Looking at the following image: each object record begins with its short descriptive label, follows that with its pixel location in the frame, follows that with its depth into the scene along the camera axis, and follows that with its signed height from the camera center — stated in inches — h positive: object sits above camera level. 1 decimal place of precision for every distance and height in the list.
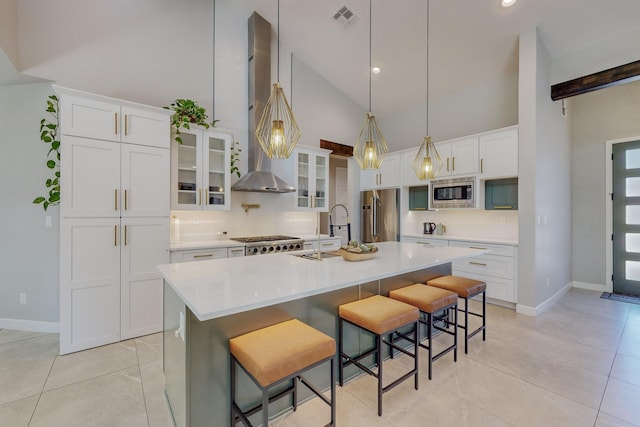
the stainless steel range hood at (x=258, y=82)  169.3 +83.0
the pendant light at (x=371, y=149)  102.6 +25.3
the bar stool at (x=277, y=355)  51.5 -28.0
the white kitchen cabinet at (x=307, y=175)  185.6 +27.1
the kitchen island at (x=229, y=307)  56.9 -23.7
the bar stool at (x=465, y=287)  103.0 -27.7
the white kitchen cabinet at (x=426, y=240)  183.1 -18.2
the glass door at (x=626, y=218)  173.6 -2.1
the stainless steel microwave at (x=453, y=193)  170.2 +13.6
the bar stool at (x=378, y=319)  72.5 -28.9
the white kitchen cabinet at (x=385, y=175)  210.5 +31.1
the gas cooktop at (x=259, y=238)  157.5 -14.8
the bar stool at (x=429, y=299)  88.4 -28.1
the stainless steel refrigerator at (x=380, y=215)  210.8 -0.8
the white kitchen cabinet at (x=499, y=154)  149.3 +34.1
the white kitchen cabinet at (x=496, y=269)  149.0 -31.2
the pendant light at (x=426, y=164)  117.2 +21.8
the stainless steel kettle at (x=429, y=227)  204.7 -9.6
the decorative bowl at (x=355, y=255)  91.7 -13.7
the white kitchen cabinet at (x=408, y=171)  198.4 +31.4
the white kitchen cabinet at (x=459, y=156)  167.6 +36.6
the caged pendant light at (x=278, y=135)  84.6 +24.8
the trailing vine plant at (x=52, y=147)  109.3 +27.0
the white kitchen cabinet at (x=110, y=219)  104.7 -2.1
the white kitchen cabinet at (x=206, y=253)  129.2 -19.6
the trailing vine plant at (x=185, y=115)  134.7 +50.1
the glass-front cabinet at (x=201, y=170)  138.5 +23.3
